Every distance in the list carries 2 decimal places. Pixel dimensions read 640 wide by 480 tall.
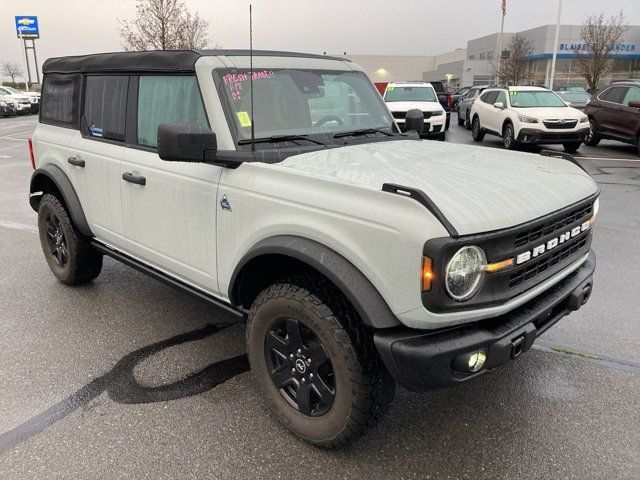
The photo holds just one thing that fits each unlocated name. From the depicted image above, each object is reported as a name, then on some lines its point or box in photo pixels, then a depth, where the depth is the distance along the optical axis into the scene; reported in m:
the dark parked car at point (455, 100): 32.78
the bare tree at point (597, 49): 41.84
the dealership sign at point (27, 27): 64.25
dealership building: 64.69
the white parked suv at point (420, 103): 15.41
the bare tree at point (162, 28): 29.19
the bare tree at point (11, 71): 89.65
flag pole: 52.29
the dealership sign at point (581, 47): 63.15
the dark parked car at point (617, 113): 13.01
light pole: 31.82
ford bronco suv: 2.19
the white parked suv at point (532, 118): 13.33
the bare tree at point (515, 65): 54.03
